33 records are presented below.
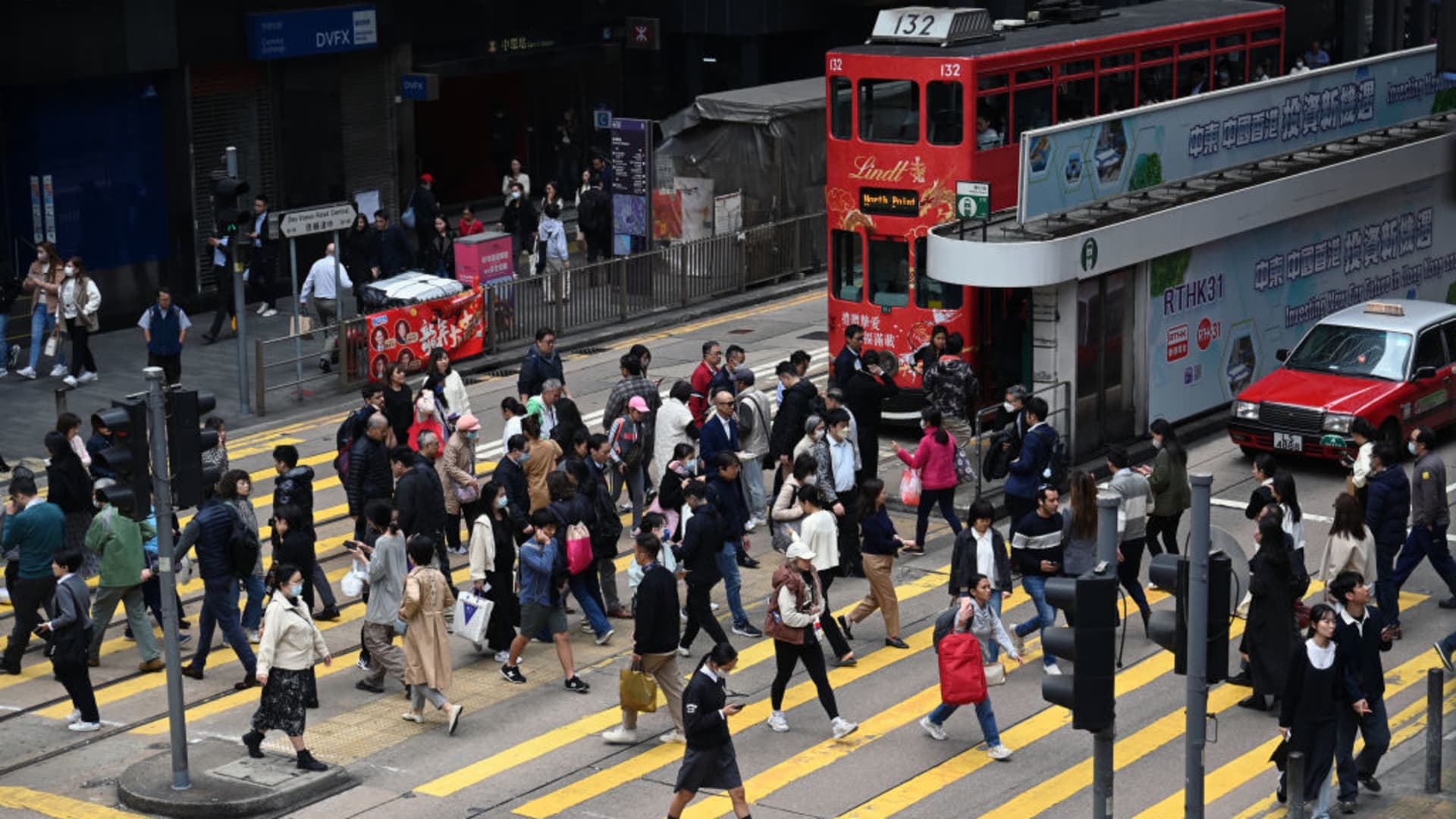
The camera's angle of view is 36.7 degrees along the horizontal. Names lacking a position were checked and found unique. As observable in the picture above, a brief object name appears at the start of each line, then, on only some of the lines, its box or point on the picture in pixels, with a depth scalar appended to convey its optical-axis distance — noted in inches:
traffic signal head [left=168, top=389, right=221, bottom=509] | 568.4
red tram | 929.5
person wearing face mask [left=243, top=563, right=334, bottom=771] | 593.0
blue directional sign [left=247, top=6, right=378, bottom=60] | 1310.3
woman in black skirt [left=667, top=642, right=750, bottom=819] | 537.6
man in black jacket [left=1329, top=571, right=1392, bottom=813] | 547.8
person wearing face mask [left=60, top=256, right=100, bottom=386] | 1064.8
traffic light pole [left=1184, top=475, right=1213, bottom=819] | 426.3
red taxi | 904.3
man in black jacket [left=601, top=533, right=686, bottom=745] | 602.9
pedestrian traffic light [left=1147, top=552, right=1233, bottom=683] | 434.9
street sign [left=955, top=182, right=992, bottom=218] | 874.1
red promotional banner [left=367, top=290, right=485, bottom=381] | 1081.4
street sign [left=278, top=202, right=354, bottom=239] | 1045.8
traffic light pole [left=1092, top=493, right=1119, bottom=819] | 425.7
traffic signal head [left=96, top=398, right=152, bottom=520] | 561.3
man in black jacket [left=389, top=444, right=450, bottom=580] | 705.6
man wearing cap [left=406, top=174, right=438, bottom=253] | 1296.8
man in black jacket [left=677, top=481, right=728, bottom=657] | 665.6
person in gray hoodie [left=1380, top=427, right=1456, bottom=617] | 714.2
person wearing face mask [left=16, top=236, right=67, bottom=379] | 1083.3
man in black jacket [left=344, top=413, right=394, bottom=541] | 752.3
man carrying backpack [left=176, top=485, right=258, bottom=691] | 673.6
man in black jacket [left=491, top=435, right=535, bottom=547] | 727.1
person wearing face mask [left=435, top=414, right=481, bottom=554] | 763.4
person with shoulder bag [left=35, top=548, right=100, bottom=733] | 628.4
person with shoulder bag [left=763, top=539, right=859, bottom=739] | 612.4
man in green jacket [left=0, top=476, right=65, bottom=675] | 673.6
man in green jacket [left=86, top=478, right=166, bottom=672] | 669.9
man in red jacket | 858.1
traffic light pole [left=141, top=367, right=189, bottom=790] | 562.3
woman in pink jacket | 776.9
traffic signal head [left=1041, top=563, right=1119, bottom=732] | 420.5
